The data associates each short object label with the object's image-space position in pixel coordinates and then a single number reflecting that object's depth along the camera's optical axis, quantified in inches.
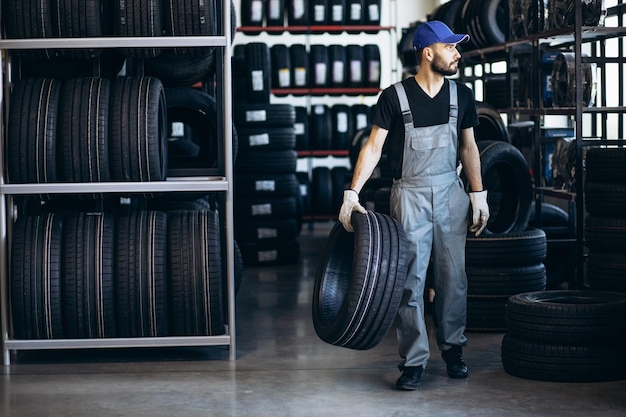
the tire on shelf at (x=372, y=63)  525.7
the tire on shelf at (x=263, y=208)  398.0
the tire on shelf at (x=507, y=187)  280.1
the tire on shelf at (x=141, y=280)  222.4
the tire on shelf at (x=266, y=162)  397.4
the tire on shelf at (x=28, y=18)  221.6
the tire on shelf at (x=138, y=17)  222.8
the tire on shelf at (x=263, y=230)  397.1
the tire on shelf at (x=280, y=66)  513.7
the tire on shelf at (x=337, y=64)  524.7
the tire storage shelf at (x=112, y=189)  220.5
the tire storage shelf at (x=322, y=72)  518.3
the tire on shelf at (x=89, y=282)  221.9
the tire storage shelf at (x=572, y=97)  255.3
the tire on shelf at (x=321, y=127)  528.4
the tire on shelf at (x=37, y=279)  221.6
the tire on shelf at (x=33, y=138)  220.5
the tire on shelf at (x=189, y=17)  223.3
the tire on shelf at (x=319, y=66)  524.5
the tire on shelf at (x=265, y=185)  397.7
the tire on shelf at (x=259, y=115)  390.6
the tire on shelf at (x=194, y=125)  265.1
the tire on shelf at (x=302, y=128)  521.0
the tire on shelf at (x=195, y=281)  224.4
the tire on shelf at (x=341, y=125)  526.6
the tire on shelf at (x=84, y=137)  221.1
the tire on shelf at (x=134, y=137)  221.1
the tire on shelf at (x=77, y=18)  222.4
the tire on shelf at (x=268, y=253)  396.8
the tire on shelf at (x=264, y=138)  393.1
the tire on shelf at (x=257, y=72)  384.4
